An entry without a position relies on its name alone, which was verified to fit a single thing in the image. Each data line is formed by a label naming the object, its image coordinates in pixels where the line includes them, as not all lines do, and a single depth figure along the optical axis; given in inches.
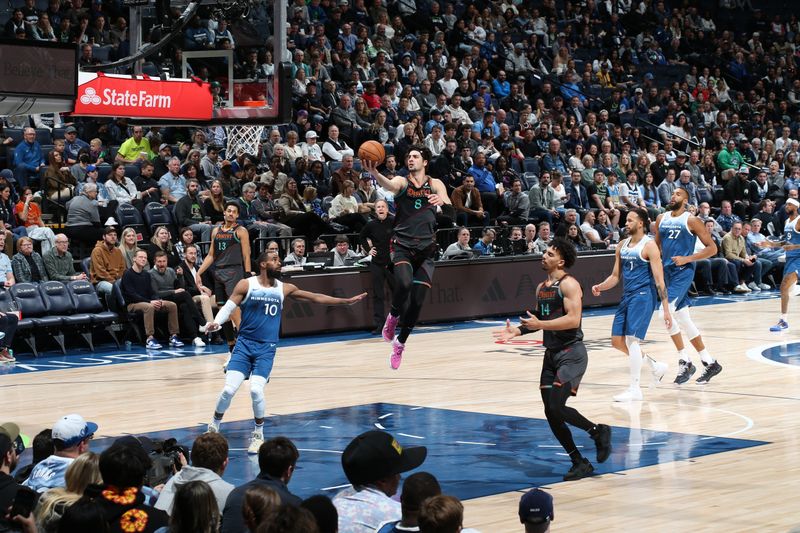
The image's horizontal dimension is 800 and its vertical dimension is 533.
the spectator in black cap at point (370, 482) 204.8
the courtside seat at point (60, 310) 663.8
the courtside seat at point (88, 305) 676.1
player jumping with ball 518.3
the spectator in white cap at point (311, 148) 855.1
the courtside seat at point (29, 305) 657.6
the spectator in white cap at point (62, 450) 252.5
